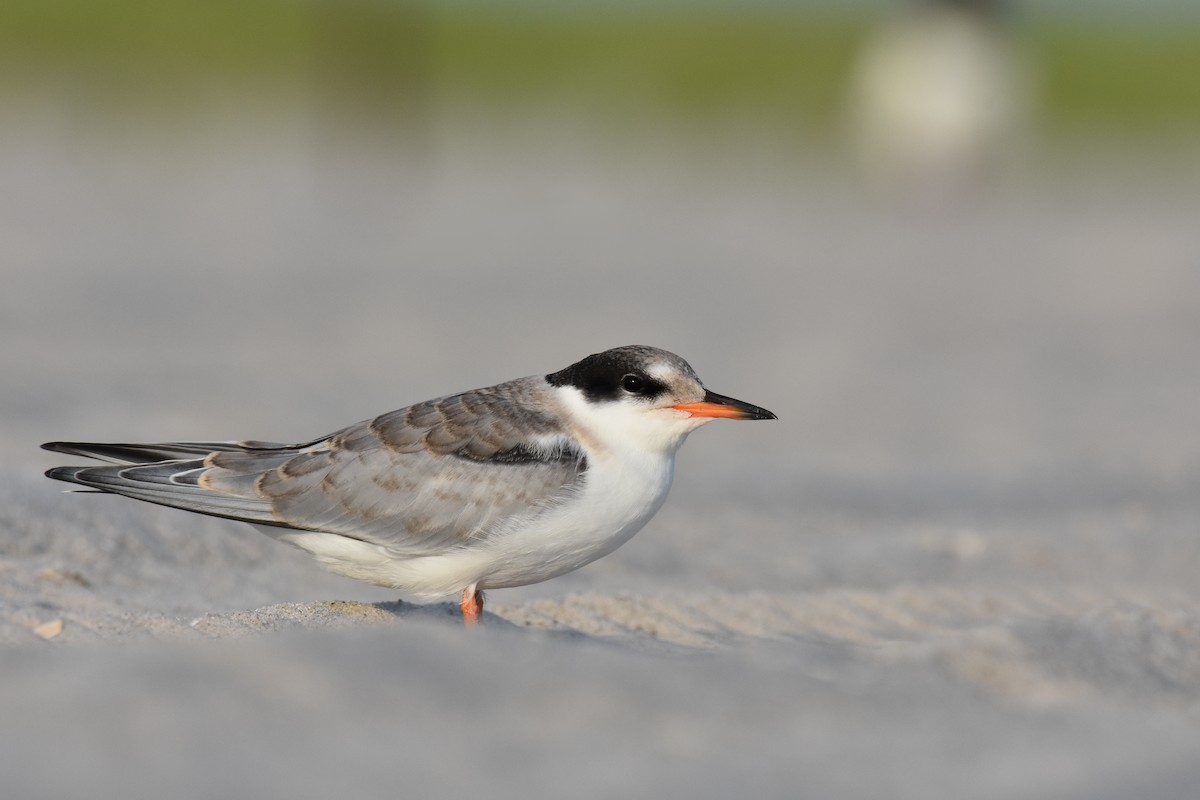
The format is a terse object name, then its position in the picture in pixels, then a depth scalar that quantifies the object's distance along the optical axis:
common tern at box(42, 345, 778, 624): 9.55
